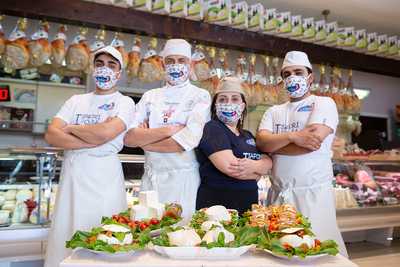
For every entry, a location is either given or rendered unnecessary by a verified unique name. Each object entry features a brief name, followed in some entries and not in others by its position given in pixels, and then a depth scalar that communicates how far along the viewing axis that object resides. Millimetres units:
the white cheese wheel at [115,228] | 1585
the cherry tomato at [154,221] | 1832
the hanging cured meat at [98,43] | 3686
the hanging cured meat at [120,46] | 3721
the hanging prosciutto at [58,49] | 3584
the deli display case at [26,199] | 2656
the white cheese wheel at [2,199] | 2762
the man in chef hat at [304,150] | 2477
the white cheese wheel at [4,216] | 2701
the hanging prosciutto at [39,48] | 3496
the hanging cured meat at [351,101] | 5074
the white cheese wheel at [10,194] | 2803
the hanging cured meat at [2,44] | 3377
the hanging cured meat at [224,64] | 4221
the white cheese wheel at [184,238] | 1563
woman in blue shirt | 2286
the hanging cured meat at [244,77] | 4352
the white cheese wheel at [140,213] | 1849
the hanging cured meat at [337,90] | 5008
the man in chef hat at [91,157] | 2340
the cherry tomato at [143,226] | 1756
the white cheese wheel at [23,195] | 2797
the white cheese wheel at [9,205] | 2754
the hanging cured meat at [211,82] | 4199
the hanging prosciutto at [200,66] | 4059
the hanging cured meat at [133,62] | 3879
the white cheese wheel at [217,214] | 1832
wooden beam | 3561
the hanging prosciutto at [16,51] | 3424
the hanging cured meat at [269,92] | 4480
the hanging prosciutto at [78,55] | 3594
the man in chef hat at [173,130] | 2436
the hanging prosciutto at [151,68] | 3859
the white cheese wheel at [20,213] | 2762
